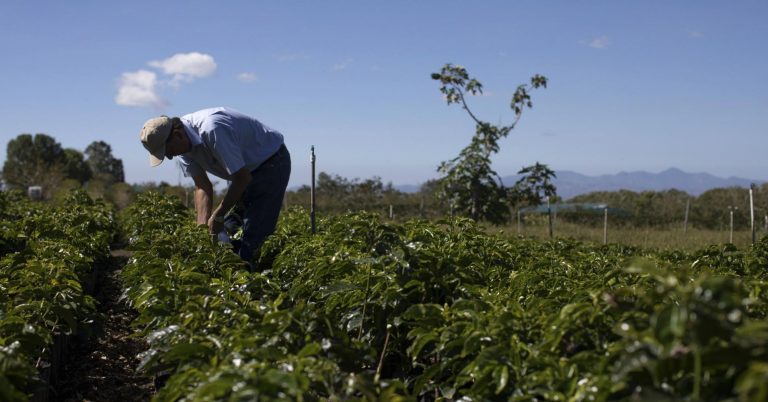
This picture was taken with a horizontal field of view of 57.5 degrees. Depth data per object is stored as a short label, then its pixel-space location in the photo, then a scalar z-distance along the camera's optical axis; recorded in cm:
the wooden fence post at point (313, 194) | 627
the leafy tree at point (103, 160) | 6211
